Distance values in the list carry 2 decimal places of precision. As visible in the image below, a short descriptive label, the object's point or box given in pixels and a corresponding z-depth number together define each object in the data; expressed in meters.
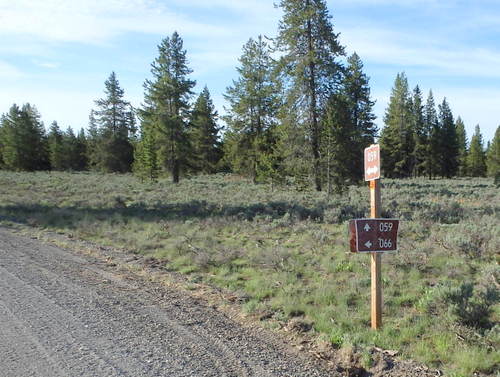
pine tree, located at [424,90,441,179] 53.88
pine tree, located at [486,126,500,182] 58.62
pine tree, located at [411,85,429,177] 53.65
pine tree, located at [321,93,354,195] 21.52
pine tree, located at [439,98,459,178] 57.38
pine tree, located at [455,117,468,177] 70.39
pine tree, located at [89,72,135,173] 51.53
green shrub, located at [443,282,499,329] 5.36
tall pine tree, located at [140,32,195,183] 34.84
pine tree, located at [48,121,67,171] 60.97
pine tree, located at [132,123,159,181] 35.22
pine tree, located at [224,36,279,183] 34.31
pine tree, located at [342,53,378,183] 40.34
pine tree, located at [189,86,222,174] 49.97
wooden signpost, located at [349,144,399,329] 5.26
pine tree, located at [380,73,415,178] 52.69
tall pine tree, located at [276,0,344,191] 23.78
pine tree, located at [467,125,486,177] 71.25
